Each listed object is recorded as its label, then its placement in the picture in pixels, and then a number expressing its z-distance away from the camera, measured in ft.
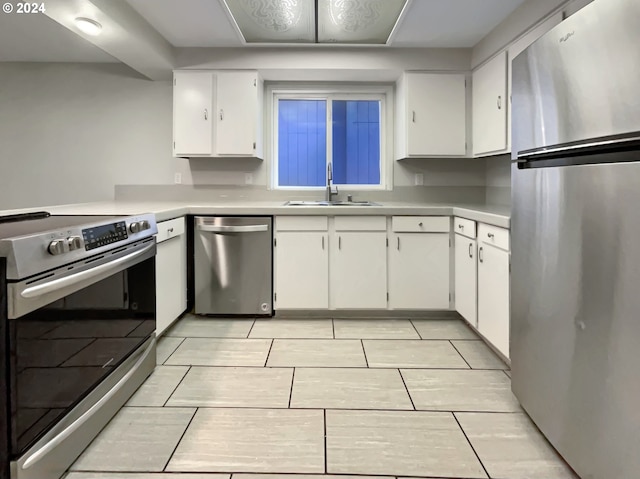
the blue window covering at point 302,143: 12.80
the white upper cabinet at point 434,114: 11.28
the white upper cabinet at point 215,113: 11.21
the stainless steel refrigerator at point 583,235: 3.78
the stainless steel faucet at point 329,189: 12.26
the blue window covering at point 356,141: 12.84
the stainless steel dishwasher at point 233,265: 10.44
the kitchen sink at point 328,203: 11.62
